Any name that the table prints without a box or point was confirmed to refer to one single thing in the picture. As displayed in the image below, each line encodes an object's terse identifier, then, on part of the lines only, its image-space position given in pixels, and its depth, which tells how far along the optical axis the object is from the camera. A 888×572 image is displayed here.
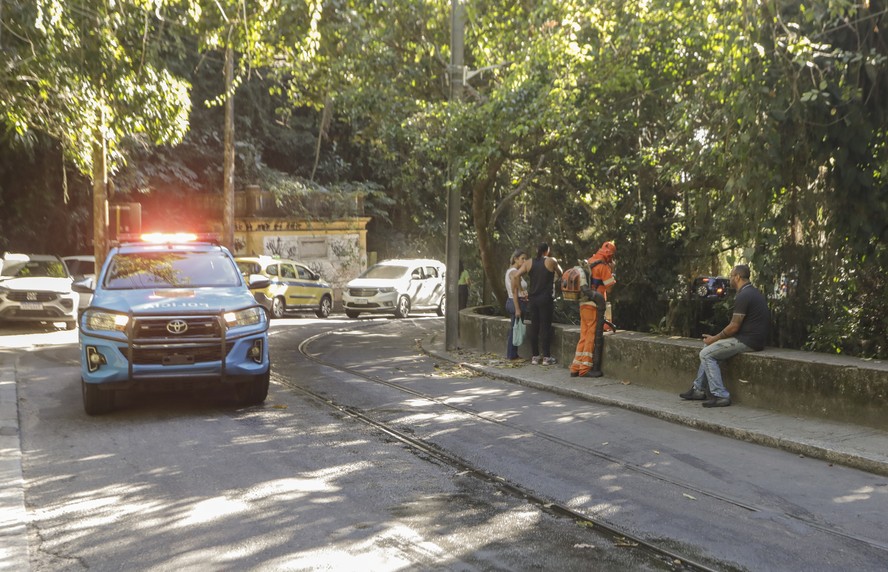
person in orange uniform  12.95
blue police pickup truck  9.78
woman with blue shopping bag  15.14
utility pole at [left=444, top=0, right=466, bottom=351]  16.56
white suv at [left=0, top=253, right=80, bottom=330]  21.31
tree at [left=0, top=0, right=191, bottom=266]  12.84
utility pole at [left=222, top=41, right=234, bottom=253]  28.85
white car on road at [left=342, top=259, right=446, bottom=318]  28.94
